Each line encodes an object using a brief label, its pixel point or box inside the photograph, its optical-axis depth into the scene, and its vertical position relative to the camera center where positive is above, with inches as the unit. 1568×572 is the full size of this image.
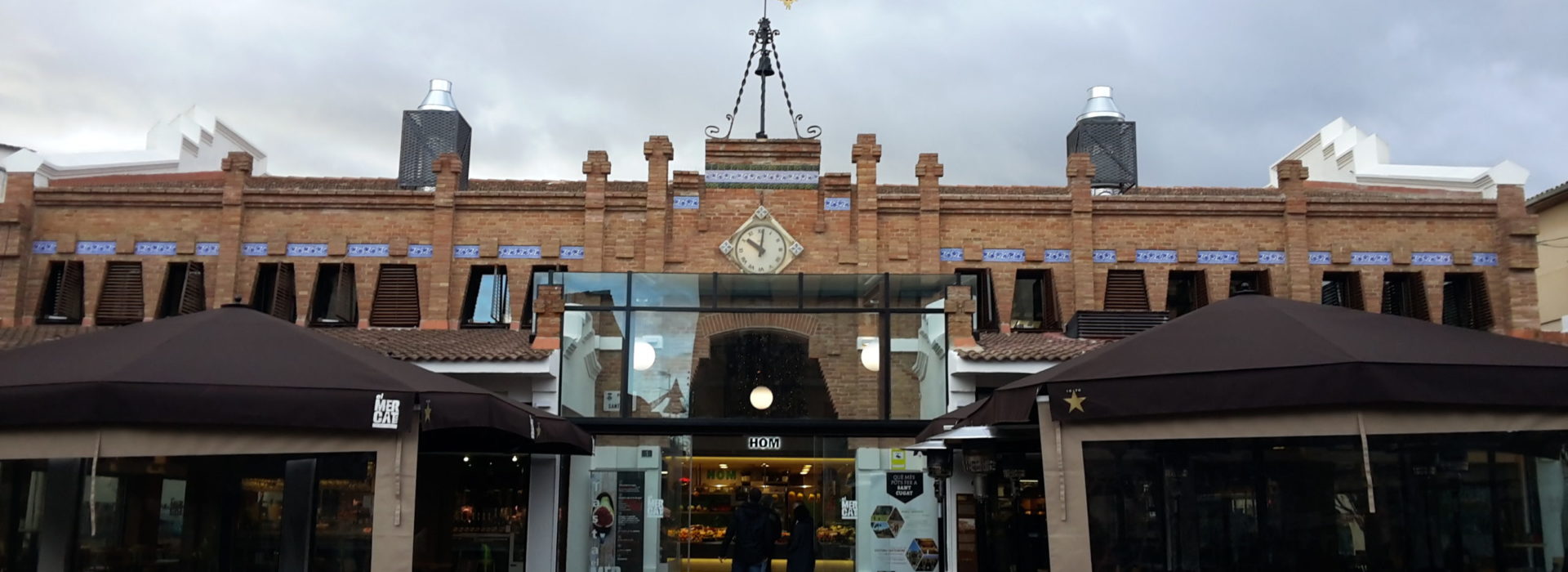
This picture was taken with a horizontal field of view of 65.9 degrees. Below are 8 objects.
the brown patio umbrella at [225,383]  246.5 +26.5
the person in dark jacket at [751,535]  532.1 -11.0
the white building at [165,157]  896.9 +278.4
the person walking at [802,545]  553.3 -15.6
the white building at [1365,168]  965.2 +289.1
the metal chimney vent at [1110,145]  852.0 +255.8
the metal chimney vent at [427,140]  836.0 +252.6
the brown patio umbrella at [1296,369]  243.3 +29.6
